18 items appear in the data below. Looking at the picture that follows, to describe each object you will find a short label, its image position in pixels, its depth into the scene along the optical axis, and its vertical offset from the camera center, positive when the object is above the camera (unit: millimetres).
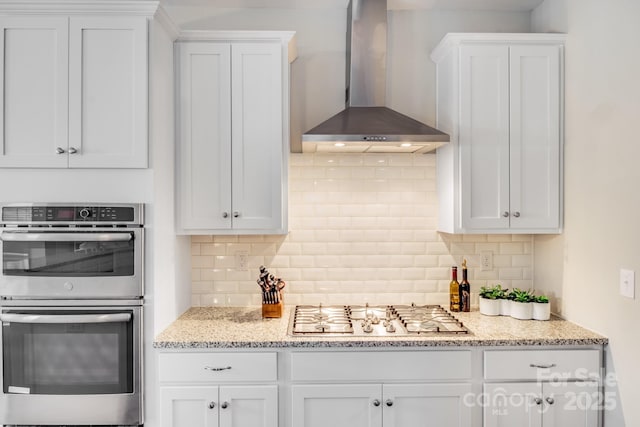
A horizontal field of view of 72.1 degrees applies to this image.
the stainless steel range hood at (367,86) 2336 +716
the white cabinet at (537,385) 2104 -834
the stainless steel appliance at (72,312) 2068 -482
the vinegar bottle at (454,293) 2650 -496
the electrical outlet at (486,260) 2791 -312
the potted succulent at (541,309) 2424 -542
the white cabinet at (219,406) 2094 -933
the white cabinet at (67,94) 2096 +557
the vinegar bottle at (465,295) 2646 -507
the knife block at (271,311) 2490 -568
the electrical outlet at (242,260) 2764 -310
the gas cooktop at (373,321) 2189 -599
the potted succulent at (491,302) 2551 -528
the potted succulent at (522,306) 2447 -529
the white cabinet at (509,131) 2439 +443
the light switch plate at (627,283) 1926 -322
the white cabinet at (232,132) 2418 +433
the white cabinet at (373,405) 2098 -930
